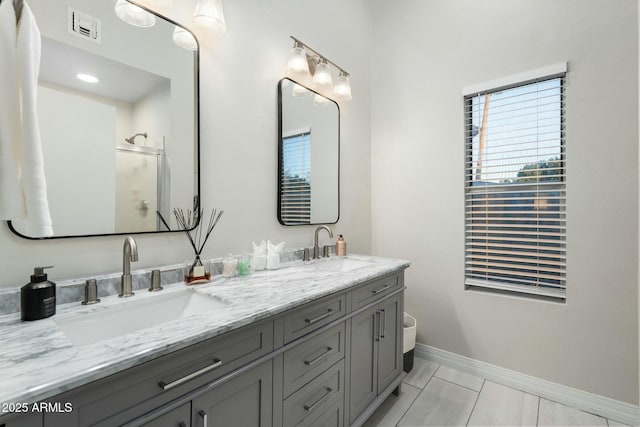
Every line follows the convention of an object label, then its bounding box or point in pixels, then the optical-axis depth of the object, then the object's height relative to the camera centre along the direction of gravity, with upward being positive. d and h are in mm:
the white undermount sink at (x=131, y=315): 942 -371
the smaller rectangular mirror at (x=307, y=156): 1949 +403
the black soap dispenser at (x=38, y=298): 900 -262
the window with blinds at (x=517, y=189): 1995 +171
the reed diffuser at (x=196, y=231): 1363 -94
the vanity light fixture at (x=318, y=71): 1933 +990
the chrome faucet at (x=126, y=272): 1130 -232
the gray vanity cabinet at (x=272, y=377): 698 -530
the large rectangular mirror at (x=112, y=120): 1084 +381
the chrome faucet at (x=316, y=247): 2116 -246
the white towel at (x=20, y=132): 833 +230
